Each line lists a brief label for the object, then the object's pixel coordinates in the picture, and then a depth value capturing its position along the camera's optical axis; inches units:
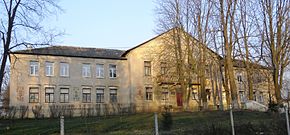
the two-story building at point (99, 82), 969.4
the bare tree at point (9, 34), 628.2
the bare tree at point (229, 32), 724.8
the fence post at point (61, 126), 230.9
